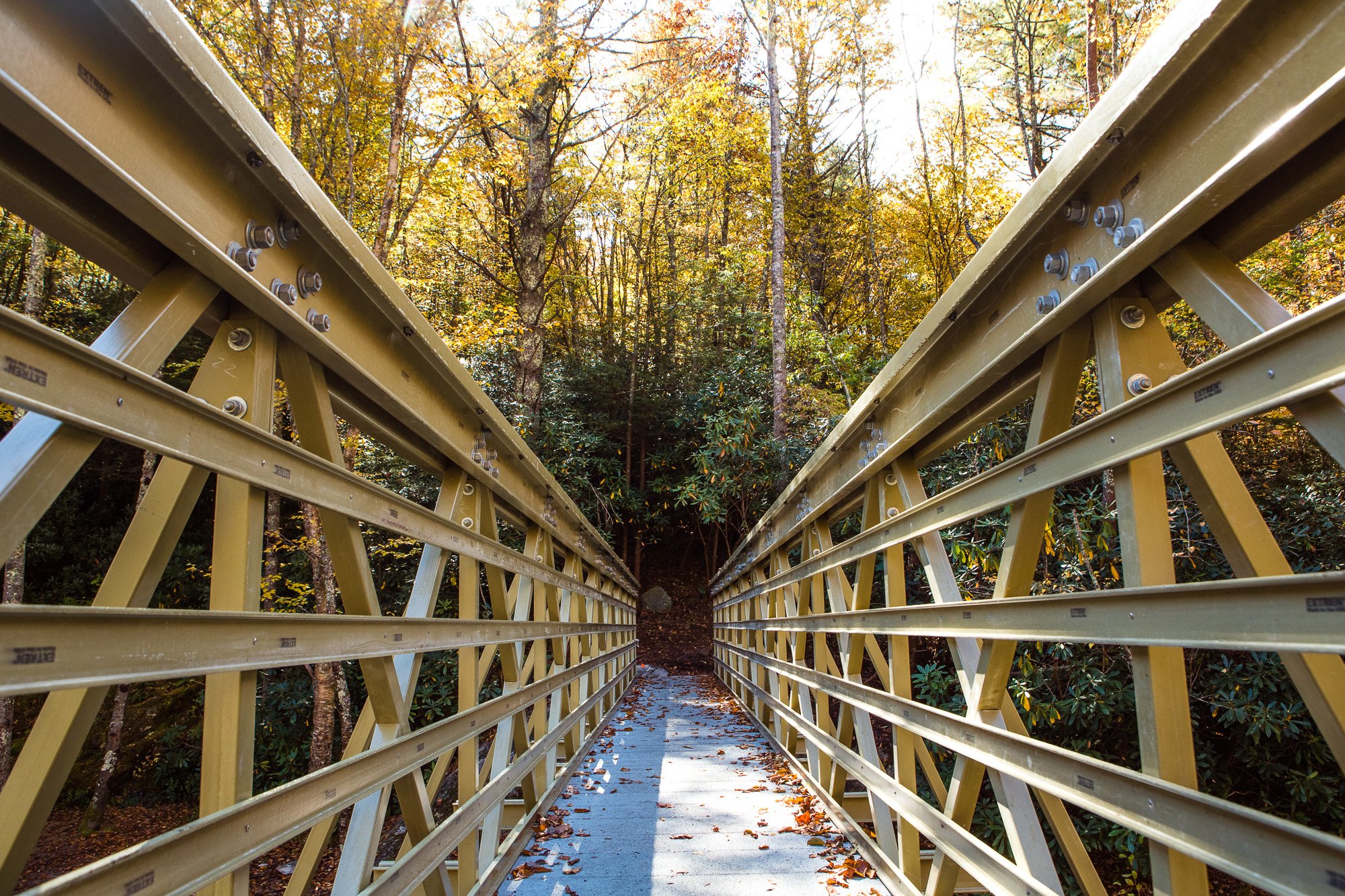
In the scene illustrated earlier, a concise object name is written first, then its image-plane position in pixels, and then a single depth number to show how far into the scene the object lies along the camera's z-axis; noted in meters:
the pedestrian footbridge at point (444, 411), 0.79
